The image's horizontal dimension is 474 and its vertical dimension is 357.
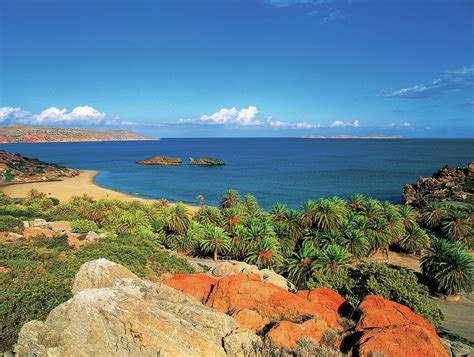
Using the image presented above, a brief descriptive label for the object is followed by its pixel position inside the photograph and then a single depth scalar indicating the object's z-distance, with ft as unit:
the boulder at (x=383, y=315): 43.52
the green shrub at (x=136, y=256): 84.37
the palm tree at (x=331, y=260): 96.32
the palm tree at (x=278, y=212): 147.64
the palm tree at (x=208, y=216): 150.61
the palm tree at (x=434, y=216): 168.25
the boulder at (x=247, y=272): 75.36
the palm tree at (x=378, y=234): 140.46
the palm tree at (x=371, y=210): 148.66
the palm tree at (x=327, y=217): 140.05
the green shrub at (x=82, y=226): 125.70
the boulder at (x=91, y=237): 103.10
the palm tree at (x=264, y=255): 116.78
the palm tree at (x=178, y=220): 142.92
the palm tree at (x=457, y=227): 157.89
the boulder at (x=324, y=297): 51.49
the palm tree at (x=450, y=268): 108.91
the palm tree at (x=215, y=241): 128.57
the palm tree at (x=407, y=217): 158.04
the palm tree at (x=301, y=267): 98.94
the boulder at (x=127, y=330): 34.27
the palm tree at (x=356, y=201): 156.46
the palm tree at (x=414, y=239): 153.69
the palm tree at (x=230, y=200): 194.90
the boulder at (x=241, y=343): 38.78
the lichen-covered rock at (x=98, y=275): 50.96
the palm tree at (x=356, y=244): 128.98
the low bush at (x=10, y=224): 100.22
